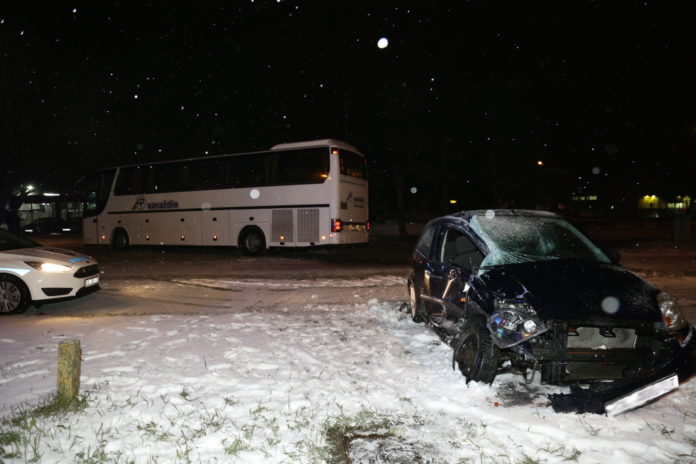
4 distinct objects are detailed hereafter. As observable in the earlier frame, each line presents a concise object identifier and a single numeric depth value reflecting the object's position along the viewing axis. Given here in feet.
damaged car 13.12
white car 26.45
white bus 54.08
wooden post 13.93
